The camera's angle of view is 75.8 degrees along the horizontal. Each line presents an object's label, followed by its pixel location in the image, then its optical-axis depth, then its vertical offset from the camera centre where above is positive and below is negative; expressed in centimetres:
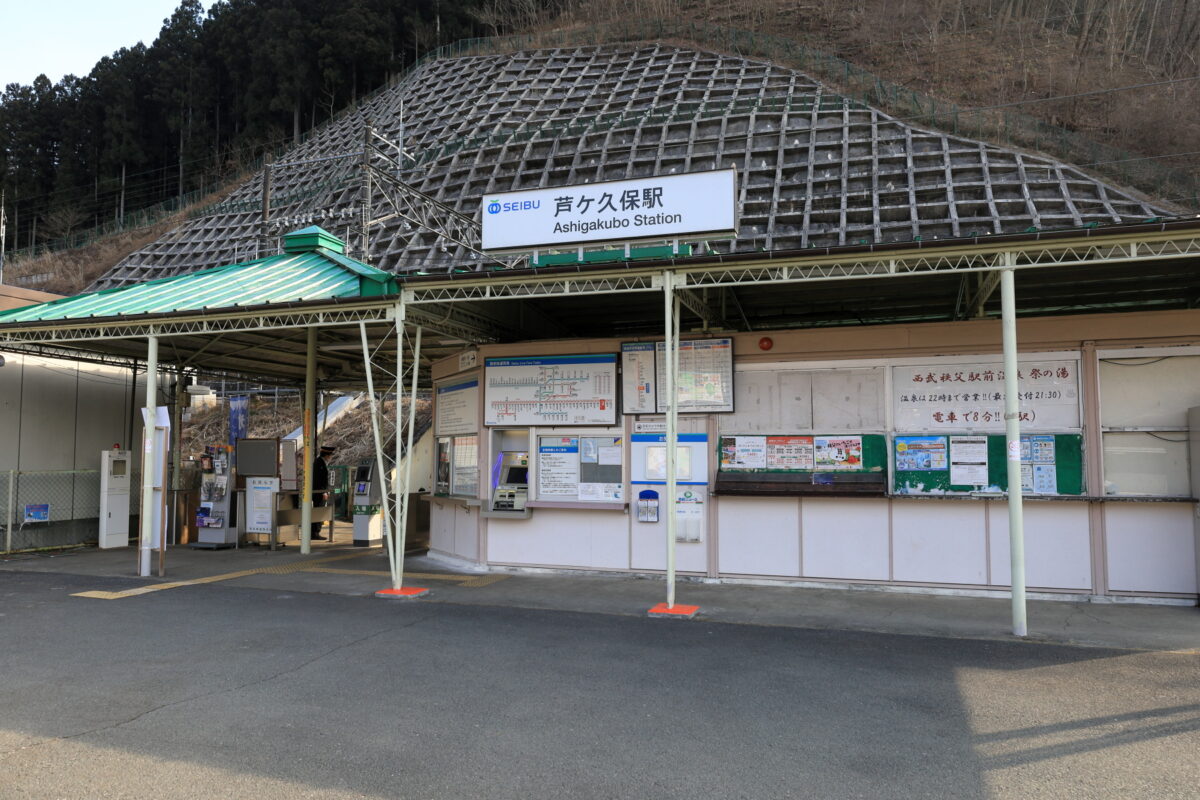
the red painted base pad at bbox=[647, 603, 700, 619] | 781 -158
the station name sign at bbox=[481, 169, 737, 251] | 903 +298
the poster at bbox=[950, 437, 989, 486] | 880 -5
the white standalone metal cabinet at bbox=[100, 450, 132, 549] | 1347 -83
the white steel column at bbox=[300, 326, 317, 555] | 1324 -9
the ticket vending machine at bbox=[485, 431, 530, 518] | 1040 -25
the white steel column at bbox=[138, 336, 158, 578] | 1038 -21
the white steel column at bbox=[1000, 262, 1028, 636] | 695 -3
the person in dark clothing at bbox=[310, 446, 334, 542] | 1475 -52
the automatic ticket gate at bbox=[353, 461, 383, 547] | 1461 -108
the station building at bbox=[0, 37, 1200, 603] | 827 +61
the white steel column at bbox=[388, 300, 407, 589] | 905 -33
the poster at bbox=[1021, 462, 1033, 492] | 863 -24
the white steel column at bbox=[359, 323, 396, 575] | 909 +12
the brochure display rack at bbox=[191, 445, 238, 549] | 1372 -83
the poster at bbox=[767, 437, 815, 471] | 942 +3
